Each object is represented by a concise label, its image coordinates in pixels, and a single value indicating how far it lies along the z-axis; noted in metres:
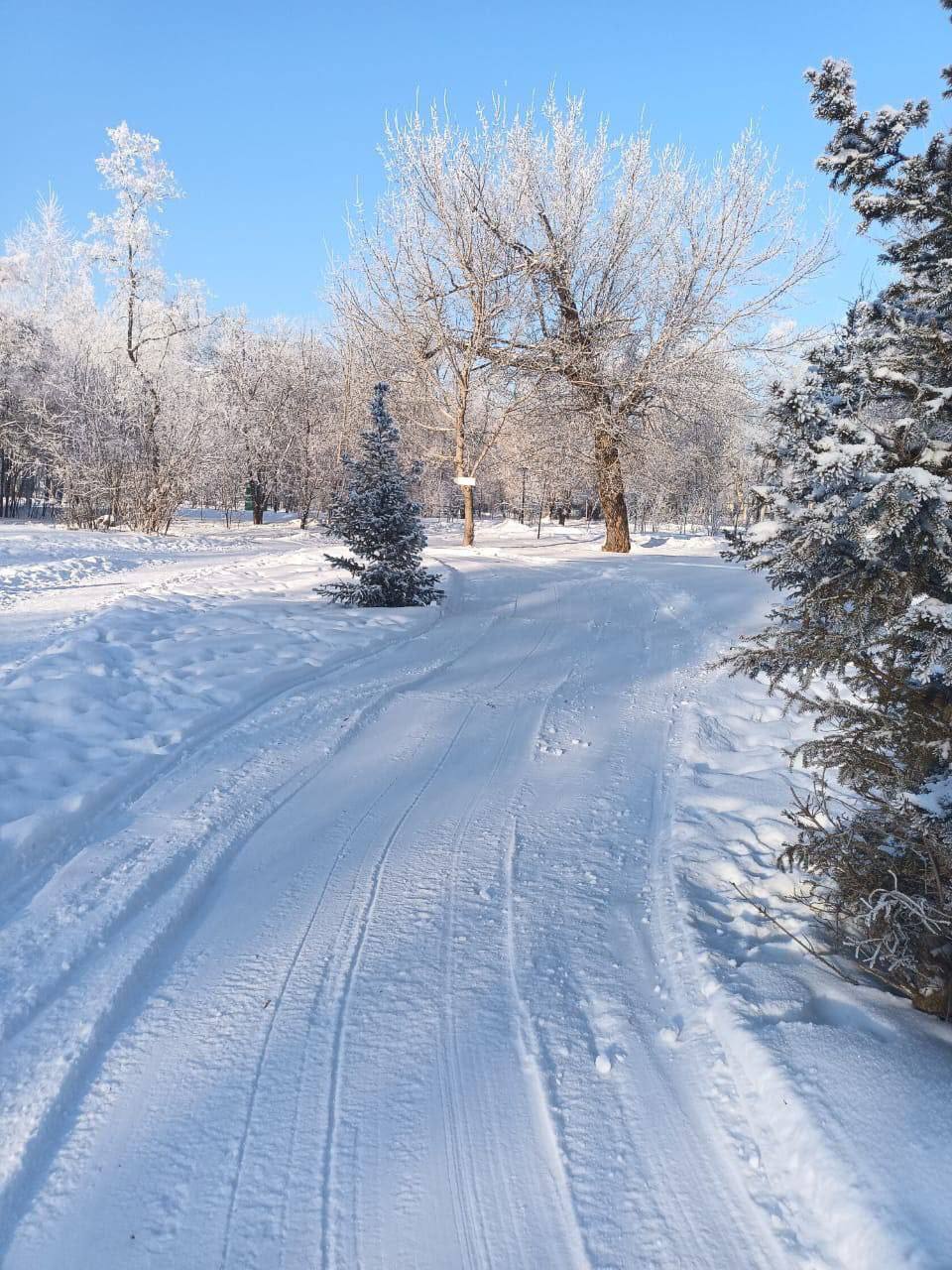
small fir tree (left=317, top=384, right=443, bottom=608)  8.66
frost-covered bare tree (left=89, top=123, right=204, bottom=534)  20.78
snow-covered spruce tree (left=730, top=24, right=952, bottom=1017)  2.11
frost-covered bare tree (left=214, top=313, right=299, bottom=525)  30.89
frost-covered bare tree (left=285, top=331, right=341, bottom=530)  30.42
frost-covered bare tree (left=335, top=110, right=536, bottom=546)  16.08
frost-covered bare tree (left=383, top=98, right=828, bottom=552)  15.80
